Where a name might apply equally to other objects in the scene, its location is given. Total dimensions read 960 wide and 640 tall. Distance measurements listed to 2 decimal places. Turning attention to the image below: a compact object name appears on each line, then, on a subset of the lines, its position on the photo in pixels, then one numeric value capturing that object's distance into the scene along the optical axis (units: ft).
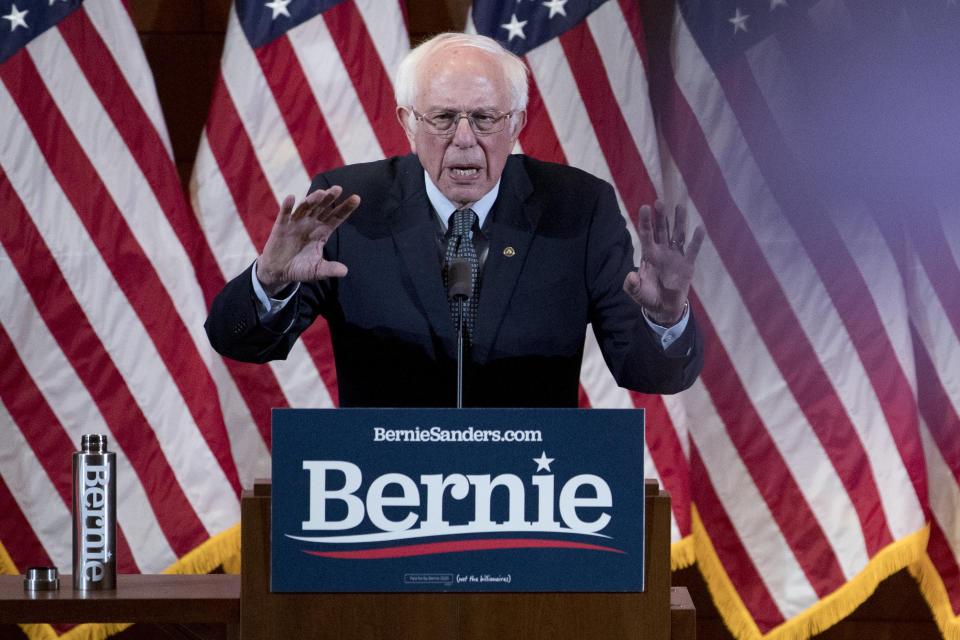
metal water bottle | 42.39
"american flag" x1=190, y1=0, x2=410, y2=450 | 47.67
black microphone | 42.00
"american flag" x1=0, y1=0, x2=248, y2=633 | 47.50
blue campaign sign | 41.52
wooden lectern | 41.53
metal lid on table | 42.31
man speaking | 43.40
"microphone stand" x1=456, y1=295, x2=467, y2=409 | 42.03
